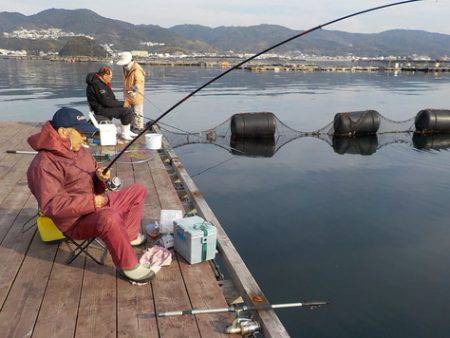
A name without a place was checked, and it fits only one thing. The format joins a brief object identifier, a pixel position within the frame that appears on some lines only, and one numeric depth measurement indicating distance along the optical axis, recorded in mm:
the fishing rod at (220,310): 4022
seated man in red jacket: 4250
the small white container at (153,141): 11094
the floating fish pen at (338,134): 17578
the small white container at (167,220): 5727
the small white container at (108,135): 10953
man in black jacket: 11219
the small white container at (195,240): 4957
